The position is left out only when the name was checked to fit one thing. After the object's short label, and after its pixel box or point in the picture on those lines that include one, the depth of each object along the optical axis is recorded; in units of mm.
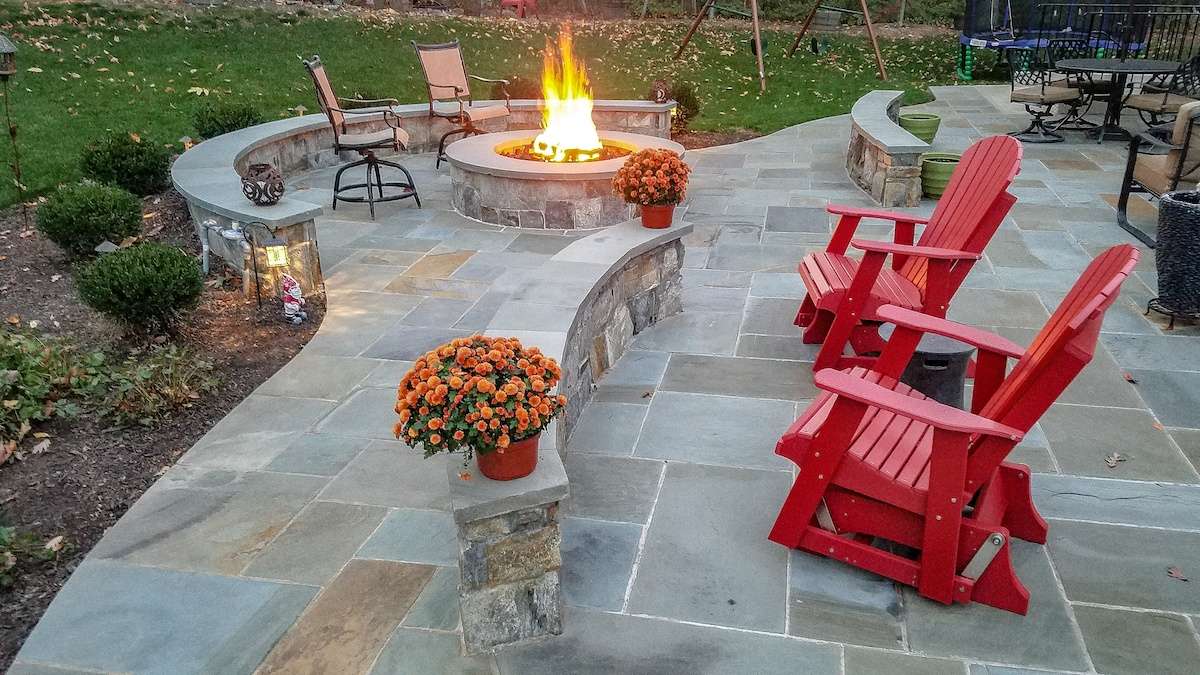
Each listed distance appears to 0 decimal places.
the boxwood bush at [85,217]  5363
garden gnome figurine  4730
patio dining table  8023
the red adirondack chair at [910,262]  3715
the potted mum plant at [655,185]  4508
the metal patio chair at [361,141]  6820
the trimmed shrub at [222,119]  7812
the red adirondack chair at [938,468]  2365
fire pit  6418
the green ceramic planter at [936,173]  6941
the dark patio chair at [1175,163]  5371
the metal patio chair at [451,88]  8617
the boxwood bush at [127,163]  6609
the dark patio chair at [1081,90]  8875
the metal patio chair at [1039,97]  8758
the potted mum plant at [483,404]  2209
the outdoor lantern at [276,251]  4887
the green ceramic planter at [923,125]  8195
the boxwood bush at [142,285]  4133
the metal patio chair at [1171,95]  8047
